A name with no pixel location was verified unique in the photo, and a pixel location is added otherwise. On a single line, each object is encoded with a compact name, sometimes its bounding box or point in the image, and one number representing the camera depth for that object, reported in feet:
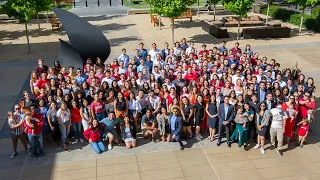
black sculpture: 44.68
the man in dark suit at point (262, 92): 33.22
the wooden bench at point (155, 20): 85.81
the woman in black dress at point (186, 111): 32.19
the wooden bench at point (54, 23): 82.89
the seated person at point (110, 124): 31.40
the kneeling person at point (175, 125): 31.42
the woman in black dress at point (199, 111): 32.30
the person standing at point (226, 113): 31.17
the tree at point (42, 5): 72.35
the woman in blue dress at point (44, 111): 31.24
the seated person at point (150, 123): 32.19
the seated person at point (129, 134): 31.73
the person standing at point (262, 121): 30.19
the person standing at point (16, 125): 29.40
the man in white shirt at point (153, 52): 46.11
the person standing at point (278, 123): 29.99
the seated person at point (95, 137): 30.77
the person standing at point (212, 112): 31.94
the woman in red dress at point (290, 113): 30.45
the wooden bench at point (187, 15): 92.22
